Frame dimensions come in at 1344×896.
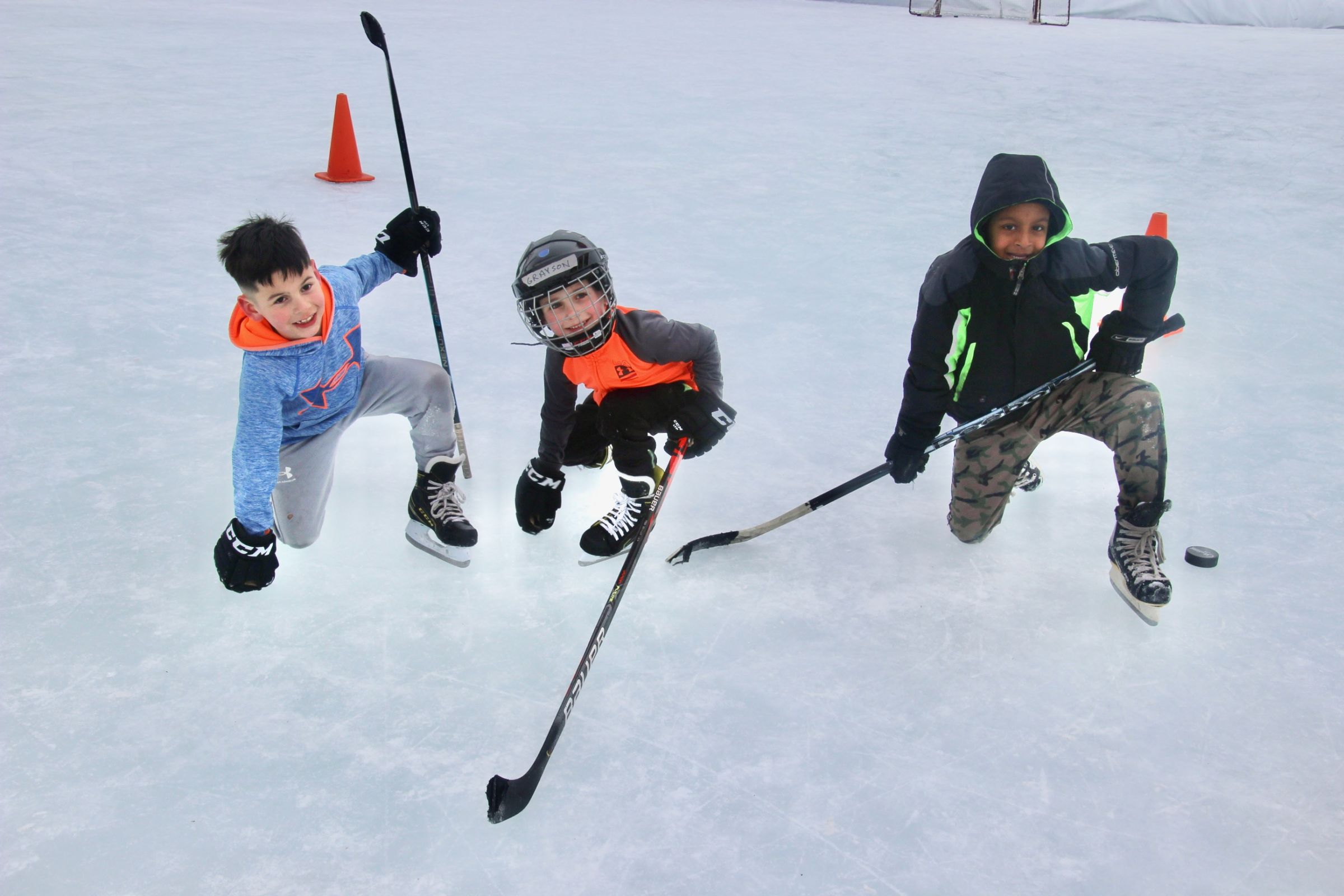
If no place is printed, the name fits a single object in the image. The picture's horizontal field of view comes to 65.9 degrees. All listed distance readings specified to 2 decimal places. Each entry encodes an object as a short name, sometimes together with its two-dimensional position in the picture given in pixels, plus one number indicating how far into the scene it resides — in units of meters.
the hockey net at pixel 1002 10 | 12.45
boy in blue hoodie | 1.79
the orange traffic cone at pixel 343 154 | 4.30
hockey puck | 1.99
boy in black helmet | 1.93
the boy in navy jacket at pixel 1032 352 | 1.91
